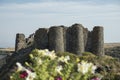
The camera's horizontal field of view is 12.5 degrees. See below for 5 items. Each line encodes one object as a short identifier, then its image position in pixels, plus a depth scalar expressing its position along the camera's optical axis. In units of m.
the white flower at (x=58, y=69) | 13.24
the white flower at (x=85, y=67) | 12.93
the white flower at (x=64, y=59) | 13.51
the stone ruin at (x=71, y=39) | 54.00
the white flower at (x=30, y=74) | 12.53
